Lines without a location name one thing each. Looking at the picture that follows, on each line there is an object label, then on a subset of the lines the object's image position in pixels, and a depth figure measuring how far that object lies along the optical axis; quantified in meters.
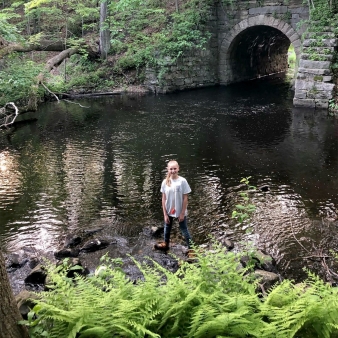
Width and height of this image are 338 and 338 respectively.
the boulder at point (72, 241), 6.51
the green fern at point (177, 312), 2.70
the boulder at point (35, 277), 5.43
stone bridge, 16.34
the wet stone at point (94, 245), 6.38
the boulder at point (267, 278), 4.62
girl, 5.68
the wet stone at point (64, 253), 6.14
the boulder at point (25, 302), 3.39
